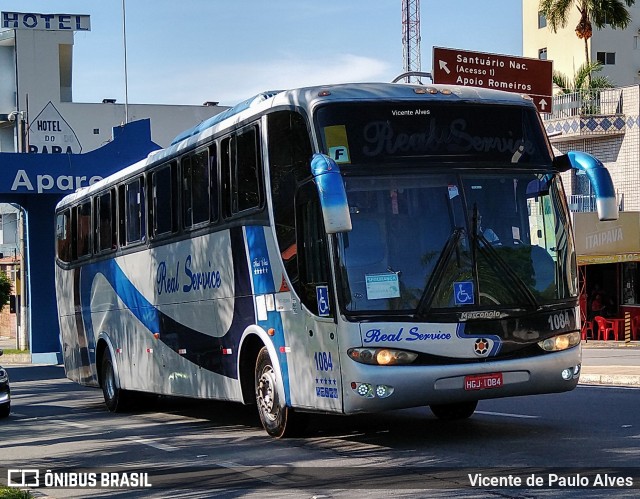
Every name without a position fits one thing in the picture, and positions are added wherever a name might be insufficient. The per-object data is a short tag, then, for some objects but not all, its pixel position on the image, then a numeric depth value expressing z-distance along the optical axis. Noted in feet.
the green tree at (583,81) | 171.61
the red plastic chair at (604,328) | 124.16
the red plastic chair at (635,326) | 125.08
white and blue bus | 36.68
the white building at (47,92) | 248.52
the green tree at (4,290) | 214.28
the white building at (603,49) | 242.17
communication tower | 328.70
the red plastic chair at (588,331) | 125.70
